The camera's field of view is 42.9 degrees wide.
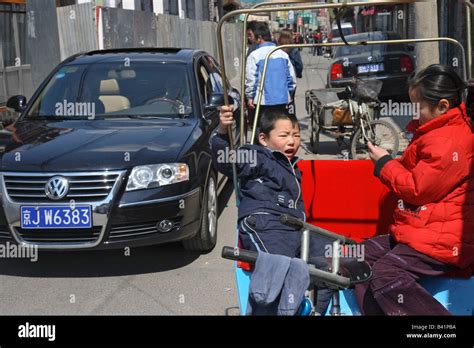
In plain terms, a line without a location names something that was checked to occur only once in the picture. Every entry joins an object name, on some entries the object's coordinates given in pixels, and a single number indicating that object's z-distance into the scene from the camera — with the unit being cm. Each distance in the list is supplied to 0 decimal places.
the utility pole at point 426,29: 871
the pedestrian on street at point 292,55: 798
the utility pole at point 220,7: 3903
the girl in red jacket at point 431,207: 277
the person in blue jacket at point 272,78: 724
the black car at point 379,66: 1251
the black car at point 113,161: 441
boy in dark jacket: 316
